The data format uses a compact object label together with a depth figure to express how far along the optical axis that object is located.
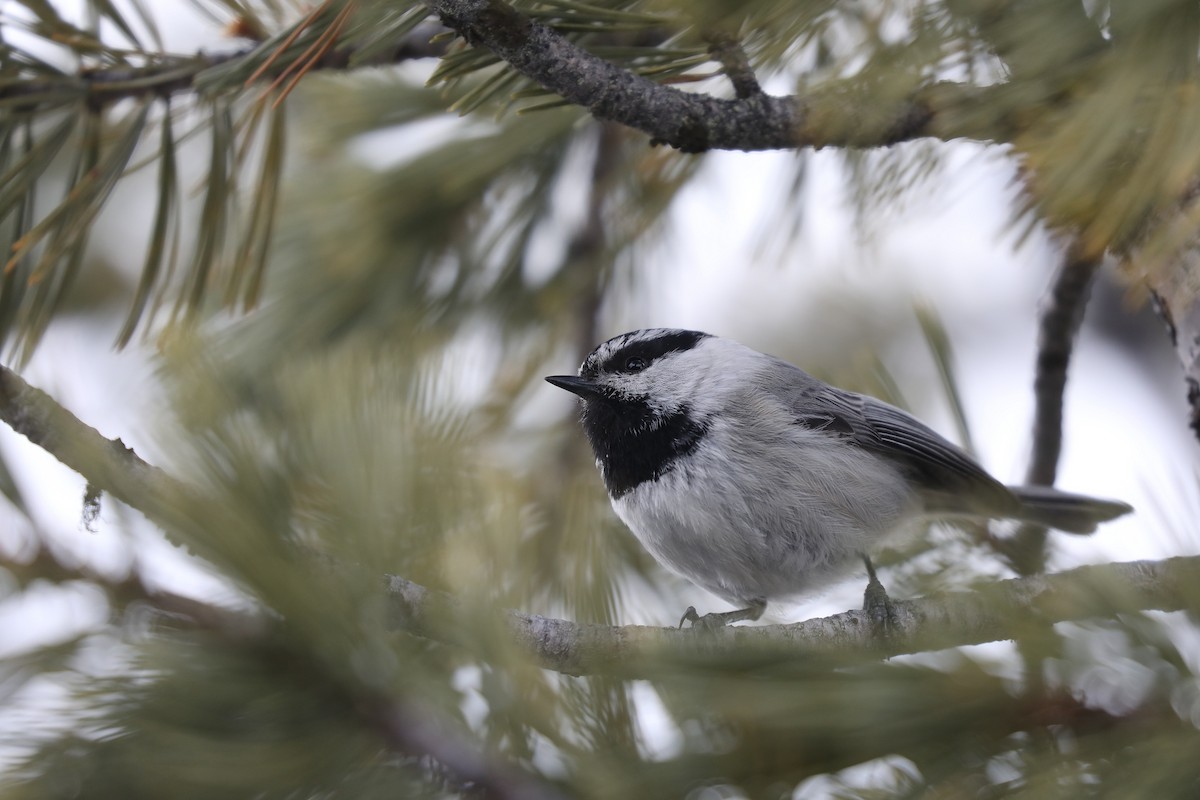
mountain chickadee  3.04
